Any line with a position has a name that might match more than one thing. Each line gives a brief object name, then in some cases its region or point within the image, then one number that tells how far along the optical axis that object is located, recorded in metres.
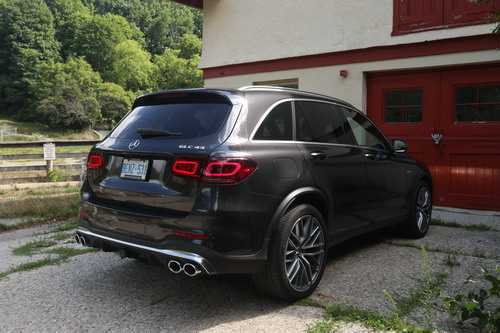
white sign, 14.08
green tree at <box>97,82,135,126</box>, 74.00
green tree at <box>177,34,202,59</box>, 98.25
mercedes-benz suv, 3.10
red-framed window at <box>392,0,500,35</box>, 7.42
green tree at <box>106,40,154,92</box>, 84.12
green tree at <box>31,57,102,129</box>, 68.19
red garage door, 7.54
